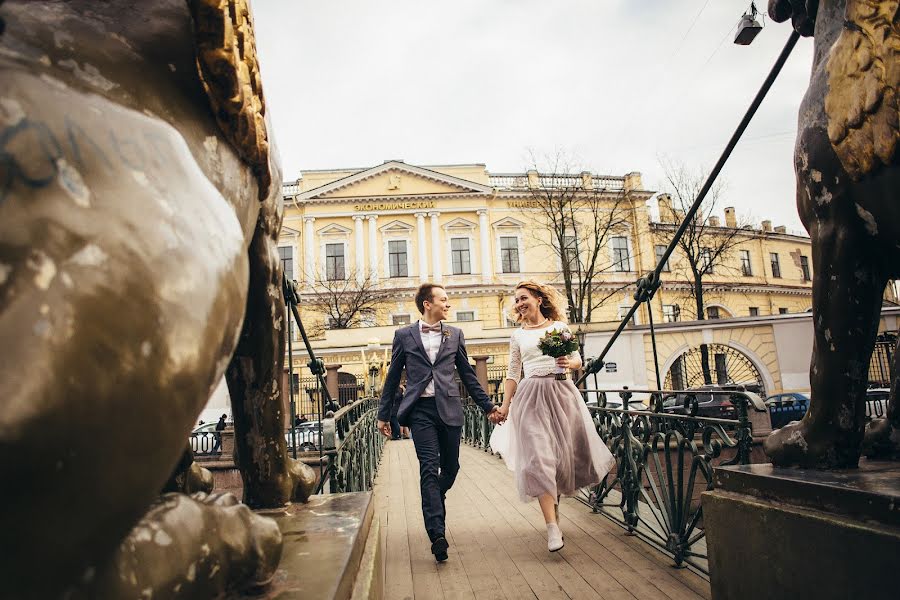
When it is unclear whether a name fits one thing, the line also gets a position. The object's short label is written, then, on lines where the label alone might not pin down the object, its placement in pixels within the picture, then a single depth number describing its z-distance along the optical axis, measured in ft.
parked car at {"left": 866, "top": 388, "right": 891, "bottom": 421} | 41.46
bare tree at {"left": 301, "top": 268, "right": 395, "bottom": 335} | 102.47
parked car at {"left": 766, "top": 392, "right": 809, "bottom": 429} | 53.36
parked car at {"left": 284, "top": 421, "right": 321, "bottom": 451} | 43.47
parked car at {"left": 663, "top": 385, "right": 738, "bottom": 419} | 49.01
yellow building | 109.91
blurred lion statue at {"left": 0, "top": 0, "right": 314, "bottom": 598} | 1.80
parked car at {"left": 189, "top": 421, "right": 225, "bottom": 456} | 48.29
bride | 12.67
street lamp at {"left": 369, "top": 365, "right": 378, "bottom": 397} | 65.24
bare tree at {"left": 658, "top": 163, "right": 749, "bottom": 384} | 84.84
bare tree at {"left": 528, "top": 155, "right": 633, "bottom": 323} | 103.71
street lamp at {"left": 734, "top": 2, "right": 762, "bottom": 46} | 33.32
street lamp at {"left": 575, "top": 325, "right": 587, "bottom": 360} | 62.36
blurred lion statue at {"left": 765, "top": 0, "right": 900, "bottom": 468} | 4.55
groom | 13.16
